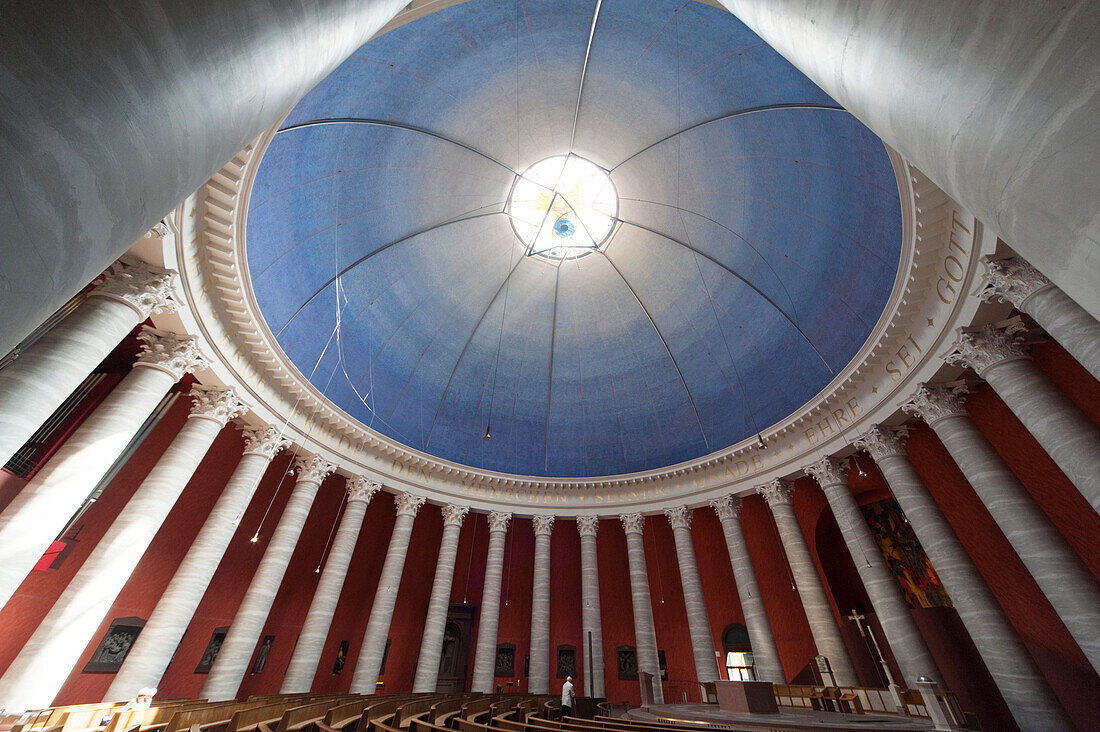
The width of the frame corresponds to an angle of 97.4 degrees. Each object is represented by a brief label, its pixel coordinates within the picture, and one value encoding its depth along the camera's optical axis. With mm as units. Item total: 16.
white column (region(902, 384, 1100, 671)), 9531
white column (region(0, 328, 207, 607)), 8617
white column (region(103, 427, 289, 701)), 11039
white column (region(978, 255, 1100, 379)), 8672
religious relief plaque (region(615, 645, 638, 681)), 20969
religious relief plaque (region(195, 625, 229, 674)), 15461
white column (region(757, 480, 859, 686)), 14258
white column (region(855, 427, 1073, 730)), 10109
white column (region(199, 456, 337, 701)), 12906
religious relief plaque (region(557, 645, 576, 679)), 21170
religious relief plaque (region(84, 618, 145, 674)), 12828
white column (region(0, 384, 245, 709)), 9109
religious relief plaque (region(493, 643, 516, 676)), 21125
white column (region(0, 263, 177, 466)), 7785
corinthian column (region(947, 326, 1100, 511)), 9336
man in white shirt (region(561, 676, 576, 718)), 12812
